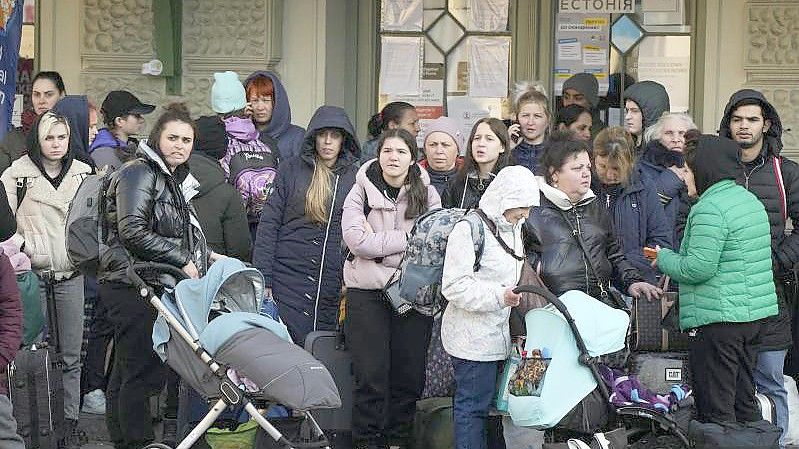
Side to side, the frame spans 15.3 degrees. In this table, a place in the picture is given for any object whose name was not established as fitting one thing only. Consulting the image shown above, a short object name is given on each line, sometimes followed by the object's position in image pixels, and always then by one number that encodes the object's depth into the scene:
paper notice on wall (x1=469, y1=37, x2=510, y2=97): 22.89
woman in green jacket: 15.21
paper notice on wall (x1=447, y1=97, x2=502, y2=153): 22.81
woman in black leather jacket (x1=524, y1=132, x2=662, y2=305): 15.51
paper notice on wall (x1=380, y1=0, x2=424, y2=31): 23.14
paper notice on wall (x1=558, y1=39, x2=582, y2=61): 22.78
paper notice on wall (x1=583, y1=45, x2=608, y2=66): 22.66
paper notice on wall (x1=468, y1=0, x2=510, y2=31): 22.97
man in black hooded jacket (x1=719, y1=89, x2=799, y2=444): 16.20
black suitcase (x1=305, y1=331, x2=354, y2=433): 16.63
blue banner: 16.62
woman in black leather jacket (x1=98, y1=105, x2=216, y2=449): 14.82
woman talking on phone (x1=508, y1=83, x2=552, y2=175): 18.39
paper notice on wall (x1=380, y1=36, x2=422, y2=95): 23.14
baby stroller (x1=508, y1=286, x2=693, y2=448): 13.76
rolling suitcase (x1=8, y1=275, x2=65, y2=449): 16.33
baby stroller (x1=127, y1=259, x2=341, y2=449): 13.22
